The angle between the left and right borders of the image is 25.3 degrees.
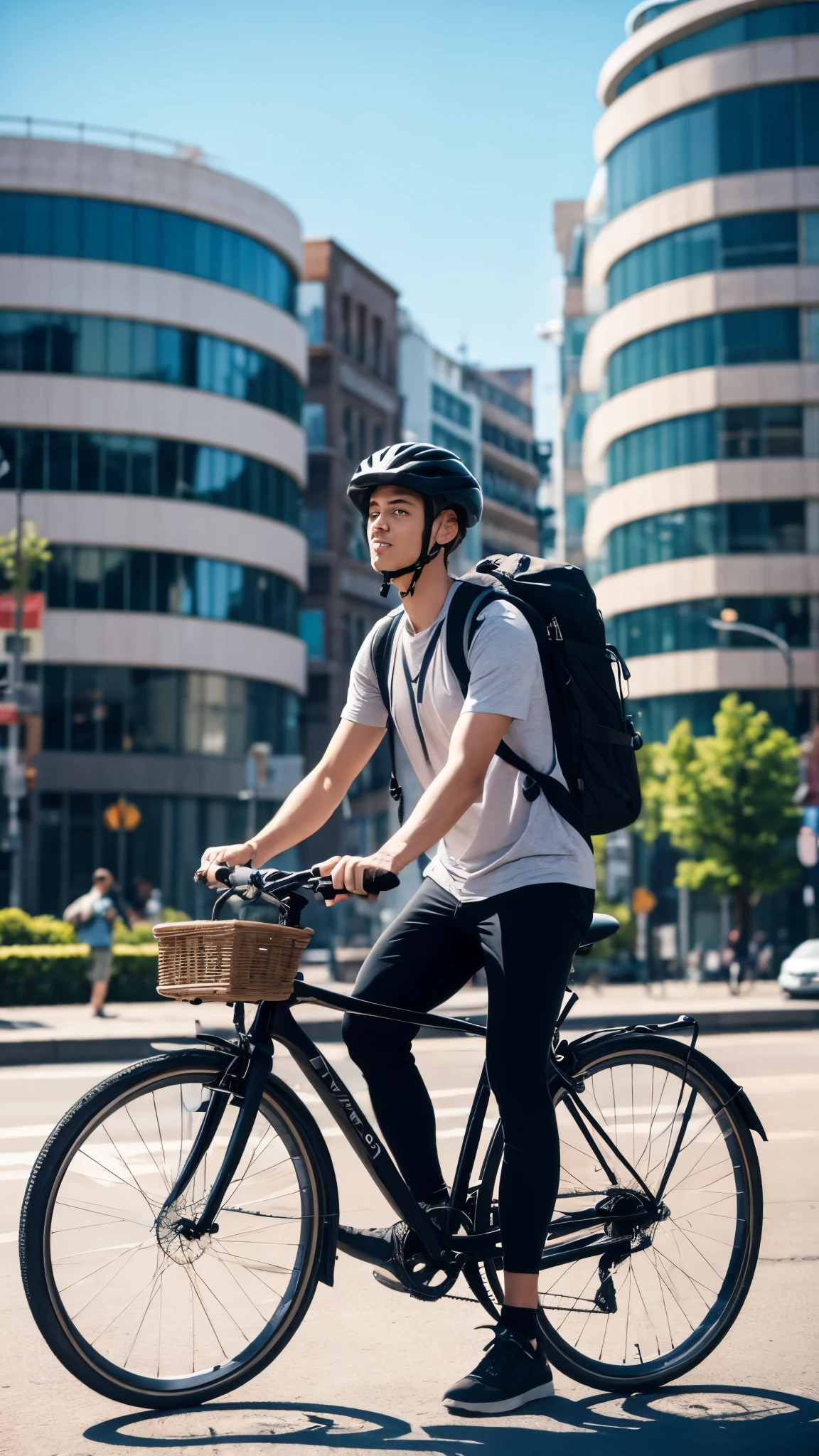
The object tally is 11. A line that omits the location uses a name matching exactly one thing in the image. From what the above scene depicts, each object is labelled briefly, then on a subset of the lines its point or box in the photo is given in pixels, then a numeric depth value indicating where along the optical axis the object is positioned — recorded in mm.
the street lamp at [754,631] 44281
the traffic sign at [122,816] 36969
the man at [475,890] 3787
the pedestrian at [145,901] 35156
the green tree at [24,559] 35375
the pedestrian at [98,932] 18875
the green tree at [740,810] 45094
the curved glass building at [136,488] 43531
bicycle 3639
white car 31359
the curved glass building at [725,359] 50281
